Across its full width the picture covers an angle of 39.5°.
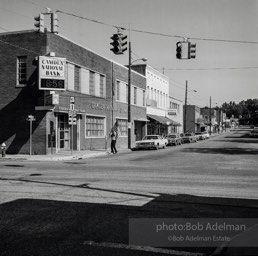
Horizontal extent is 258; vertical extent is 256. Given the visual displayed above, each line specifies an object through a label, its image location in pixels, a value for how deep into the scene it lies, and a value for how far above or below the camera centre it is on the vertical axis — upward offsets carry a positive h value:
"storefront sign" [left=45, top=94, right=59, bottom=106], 23.34 +1.94
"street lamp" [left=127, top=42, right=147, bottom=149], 32.62 +1.95
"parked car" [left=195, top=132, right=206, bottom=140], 55.99 -0.84
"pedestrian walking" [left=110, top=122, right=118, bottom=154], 26.95 -1.17
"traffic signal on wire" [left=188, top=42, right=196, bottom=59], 19.20 +4.28
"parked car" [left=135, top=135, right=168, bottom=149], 31.61 -1.16
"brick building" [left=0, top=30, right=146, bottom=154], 24.02 +2.57
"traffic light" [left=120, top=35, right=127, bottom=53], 18.50 +4.47
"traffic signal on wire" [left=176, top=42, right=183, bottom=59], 19.20 +4.17
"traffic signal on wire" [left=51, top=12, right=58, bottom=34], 14.88 +4.43
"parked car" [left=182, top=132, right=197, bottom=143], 47.43 -1.08
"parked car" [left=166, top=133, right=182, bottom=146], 40.35 -1.04
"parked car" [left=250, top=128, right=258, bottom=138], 63.47 -0.49
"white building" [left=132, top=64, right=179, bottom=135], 48.62 +4.46
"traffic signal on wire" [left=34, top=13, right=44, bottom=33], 14.83 +4.41
